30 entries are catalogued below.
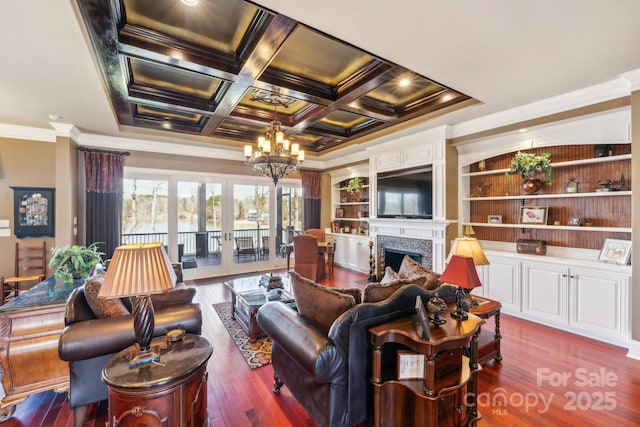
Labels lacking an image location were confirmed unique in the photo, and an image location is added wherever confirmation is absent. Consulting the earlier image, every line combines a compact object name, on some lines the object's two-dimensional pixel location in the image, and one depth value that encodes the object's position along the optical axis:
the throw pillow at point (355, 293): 1.92
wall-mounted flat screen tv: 4.77
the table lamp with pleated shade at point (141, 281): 1.44
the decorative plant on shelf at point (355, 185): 6.68
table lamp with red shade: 1.99
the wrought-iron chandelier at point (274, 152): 3.73
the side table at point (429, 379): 1.57
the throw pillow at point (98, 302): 1.98
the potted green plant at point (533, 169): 3.65
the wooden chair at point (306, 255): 5.30
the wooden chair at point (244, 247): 6.53
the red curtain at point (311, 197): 7.32
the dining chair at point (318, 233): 6.99
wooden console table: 2.01
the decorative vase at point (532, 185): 3.81
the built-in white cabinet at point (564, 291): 3.00
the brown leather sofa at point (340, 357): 1.68
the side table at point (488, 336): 2.50
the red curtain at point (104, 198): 4.81
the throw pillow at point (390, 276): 2.73
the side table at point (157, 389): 1.39
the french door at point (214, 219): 5.55
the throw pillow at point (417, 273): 2.34
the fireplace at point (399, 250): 4.83
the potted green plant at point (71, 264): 2.85
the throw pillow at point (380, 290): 1.92
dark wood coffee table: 3.21
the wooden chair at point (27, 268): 4.20
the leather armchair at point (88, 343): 1.76
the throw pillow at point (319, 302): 1.79
